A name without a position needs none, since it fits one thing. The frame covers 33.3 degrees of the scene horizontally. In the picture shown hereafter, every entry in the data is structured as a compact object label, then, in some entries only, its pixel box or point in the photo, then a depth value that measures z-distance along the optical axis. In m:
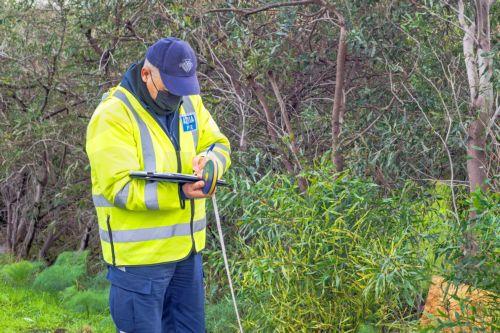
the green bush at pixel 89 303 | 6.72
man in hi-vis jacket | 3.89
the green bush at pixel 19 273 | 7.60
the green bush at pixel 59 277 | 7.41
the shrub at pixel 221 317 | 5.80
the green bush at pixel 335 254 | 5.05
